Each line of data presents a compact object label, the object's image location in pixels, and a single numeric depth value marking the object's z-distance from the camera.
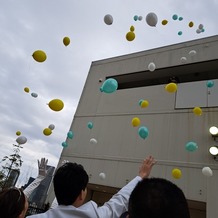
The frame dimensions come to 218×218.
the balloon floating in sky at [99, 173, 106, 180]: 5.94
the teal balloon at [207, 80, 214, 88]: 5.41
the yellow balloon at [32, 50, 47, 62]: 3.55
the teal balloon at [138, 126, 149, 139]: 4.81
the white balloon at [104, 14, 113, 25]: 4.69
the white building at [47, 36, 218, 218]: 5.21
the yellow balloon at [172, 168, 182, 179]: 4.58
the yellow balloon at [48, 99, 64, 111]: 3.64
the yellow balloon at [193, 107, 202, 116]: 4.95
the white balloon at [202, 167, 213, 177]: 4.38
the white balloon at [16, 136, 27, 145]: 5.23
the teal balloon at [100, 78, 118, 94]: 3.85
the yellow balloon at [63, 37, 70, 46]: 4.44
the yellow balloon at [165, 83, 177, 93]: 4.43
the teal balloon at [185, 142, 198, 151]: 4.70
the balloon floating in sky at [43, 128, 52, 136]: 5.03
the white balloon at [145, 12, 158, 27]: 4.29
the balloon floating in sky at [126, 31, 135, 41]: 4.43
